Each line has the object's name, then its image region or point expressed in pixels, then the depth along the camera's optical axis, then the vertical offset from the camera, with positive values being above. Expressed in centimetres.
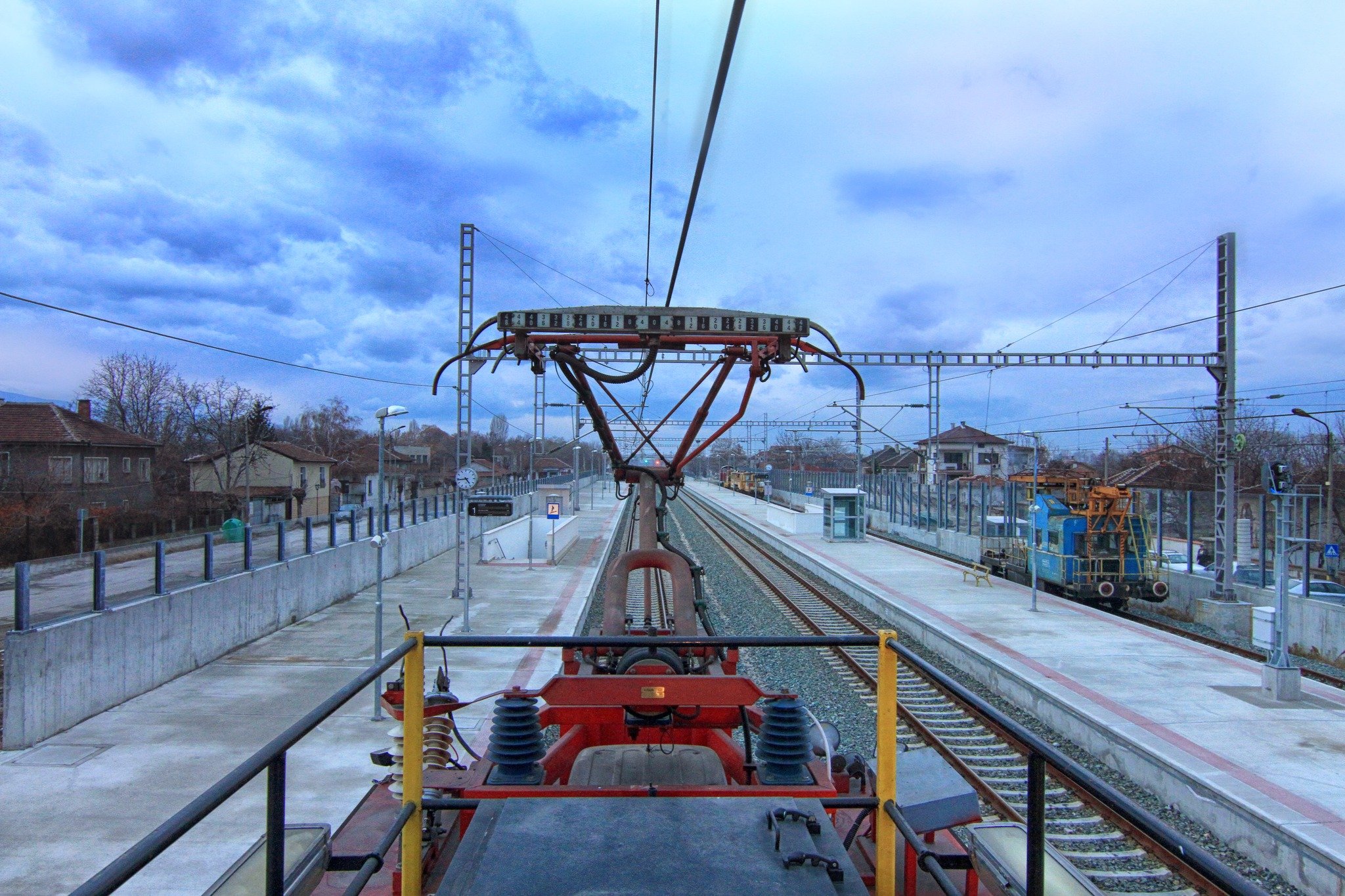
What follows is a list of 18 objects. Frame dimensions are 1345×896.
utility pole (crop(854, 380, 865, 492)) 2933 +57
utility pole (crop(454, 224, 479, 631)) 1772 +239
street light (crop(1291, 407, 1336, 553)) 1581 +11
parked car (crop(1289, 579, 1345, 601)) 1627 -250
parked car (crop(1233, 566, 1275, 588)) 1841 -246
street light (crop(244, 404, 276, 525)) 2598 +91
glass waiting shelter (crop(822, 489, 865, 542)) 3119 -201
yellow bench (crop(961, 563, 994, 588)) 2041 -284
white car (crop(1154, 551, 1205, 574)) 2162 -276
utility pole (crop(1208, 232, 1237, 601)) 1709 +124
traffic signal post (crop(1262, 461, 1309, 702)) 1009 -241
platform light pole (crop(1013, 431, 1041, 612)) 1630 -126
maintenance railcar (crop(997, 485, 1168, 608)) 1916 -208
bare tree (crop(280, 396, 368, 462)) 6247 +189
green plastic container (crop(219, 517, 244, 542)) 1375 -134
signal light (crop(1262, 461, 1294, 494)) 1110 -14
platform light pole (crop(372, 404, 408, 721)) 938 -181
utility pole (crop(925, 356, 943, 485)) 2798 +35
